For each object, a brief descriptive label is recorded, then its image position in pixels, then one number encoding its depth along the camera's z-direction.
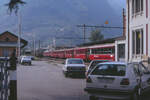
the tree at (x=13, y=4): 5.50
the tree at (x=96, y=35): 109.29
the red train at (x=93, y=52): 35.40
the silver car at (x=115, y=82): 8.88
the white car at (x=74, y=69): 21.88
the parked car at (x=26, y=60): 45.68
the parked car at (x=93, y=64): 18.10
